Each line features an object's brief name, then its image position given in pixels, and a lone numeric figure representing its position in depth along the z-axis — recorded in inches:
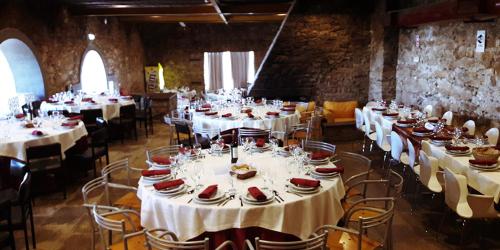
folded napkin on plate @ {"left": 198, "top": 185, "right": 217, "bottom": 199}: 130.5
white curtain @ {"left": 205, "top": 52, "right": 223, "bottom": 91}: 678.5
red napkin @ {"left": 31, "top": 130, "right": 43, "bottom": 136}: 229.1
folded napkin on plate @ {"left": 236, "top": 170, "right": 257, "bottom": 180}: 148.8
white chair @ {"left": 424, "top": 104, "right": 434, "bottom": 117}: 302.5
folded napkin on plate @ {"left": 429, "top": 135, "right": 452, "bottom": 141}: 210.4
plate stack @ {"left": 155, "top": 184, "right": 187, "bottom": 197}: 135.9
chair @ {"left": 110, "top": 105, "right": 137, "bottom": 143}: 358.0
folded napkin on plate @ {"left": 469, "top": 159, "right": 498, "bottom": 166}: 170.1
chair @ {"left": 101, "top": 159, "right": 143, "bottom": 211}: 165.6
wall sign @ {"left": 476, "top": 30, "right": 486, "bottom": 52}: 262.4
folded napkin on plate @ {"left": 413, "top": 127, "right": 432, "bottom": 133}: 234.5
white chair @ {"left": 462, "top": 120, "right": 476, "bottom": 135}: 241.4
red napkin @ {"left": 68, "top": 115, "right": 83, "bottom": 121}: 270.8
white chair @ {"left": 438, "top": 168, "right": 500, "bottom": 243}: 155.8
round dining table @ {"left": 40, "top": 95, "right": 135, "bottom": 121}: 339.0
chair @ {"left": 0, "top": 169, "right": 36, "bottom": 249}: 154.6
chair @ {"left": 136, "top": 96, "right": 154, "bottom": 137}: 393.7
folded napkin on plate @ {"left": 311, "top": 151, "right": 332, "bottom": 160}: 163.9
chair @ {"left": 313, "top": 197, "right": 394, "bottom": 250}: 120.6
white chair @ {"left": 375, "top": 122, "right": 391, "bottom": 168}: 263.2
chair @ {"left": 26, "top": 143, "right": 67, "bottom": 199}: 210.1
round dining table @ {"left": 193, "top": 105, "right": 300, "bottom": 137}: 268.8
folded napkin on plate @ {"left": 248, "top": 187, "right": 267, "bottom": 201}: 129.2
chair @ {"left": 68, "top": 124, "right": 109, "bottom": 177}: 246.7
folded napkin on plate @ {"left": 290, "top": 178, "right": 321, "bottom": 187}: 137.5
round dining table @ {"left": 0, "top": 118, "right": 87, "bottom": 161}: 217.5
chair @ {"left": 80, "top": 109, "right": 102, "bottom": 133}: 329.4
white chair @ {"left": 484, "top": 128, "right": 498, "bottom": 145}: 221.6
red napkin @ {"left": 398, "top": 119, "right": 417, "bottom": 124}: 265.5
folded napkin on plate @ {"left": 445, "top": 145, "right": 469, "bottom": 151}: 192.9
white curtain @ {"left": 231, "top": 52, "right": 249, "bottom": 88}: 687.1
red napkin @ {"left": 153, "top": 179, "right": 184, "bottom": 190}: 137.7
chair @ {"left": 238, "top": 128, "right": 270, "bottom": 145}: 235.5
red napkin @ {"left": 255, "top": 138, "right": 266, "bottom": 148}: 186.2
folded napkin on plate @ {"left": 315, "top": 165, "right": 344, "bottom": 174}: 150.0
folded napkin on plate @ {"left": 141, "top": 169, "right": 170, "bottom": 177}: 150.0
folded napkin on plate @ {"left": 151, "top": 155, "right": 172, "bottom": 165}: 162.1
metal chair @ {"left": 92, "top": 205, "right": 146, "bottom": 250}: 119.1
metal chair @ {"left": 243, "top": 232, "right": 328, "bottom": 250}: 107.8
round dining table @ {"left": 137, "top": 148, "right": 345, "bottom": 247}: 128.3
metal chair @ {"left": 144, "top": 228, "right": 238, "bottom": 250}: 108.3
